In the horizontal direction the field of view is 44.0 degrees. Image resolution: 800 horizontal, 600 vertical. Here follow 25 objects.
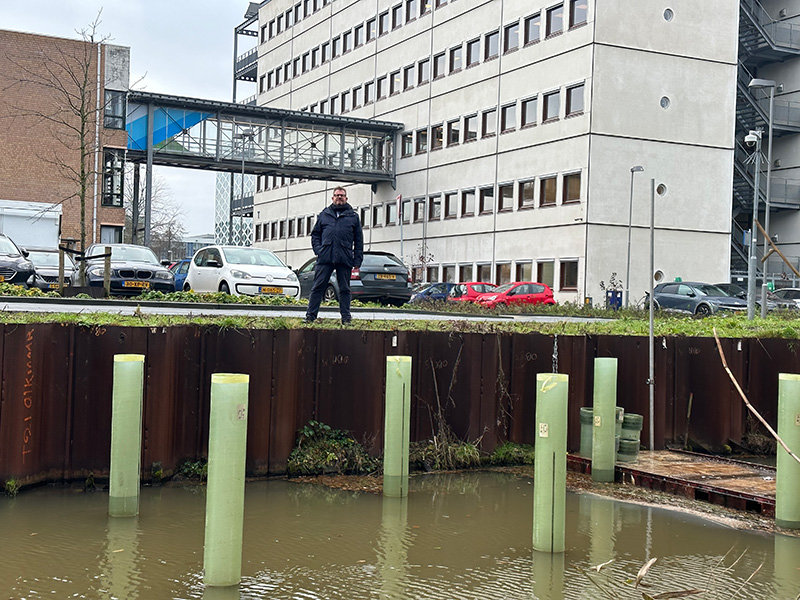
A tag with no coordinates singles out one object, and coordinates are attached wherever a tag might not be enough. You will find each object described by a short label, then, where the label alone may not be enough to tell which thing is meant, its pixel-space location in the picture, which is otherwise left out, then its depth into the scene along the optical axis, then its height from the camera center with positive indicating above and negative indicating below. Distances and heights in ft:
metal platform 30.53 -5.32
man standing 40.65 +2.68
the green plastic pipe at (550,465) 24.34 -3.72
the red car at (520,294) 123.24 +2.50
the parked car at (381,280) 77.20 +2.35
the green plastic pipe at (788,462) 28.14 -4.04
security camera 98.18 +18.57
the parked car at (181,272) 91.78 +3.14
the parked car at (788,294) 135.85 +3.85
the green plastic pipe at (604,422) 34.37 -3.67
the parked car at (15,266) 68.39 +2.37
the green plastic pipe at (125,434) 26.12 -3.47
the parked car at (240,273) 68.69 +2.38
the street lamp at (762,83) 87.51 +21.18
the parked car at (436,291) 137.10 +2.98
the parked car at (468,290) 131.44 +3.09
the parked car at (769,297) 117.97 +3.07
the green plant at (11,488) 28.17 -5.37
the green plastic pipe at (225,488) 20.57 -3.80
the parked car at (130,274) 70.18 +2.07
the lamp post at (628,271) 131.24 +6.48
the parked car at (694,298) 110.52 +2.41
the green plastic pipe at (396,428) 30.22 -3.61
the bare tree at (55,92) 158.10 +33.74
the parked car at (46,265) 83.56 +3.26
